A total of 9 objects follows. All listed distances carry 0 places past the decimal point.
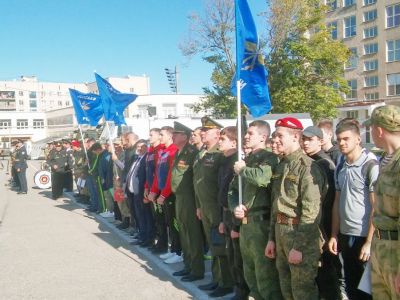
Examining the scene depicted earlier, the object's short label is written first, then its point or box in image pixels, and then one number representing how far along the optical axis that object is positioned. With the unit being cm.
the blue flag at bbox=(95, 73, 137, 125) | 954
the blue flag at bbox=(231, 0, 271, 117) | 463
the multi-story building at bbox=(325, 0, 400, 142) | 4250
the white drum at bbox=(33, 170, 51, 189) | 1716
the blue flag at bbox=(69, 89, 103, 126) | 1126
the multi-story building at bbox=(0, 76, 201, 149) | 5856
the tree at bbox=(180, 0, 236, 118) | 2603
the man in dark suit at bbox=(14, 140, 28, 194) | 1533
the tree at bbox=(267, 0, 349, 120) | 2456
